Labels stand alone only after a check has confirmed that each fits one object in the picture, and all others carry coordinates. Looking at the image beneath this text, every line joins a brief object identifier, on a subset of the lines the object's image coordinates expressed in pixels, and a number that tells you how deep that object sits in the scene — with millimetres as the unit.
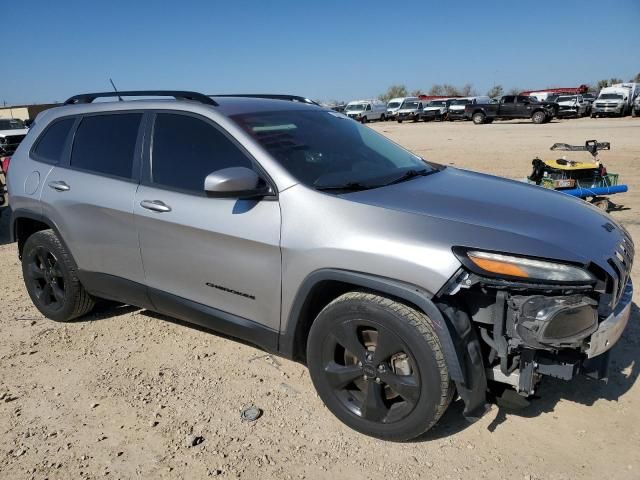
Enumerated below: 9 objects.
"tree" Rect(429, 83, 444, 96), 88525
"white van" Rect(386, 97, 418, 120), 43534
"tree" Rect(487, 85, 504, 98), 81625
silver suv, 2408
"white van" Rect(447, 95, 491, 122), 36844
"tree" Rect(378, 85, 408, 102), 89312
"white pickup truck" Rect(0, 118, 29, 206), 18891
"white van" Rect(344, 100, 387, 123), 44375
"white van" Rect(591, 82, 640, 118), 32719
